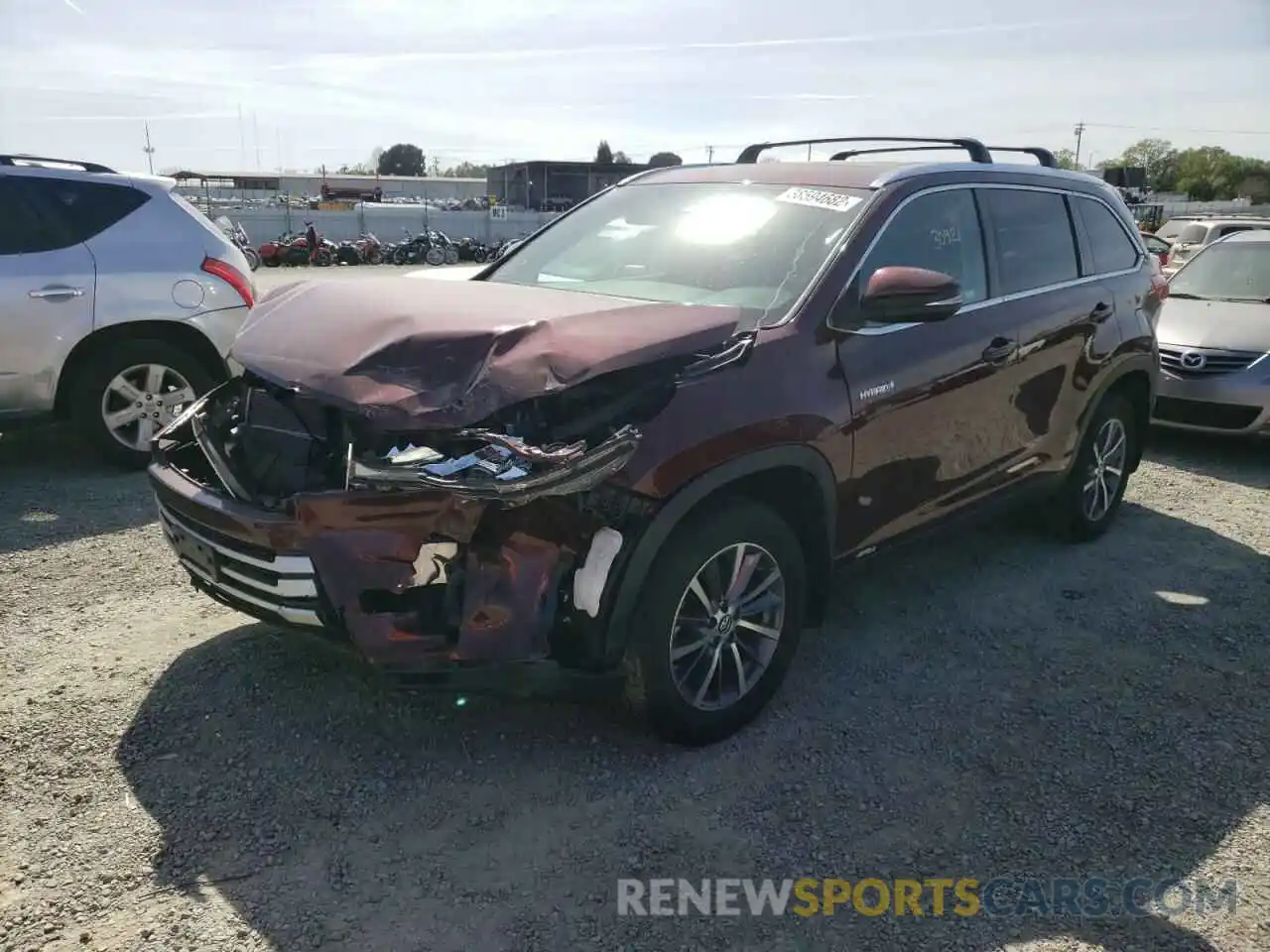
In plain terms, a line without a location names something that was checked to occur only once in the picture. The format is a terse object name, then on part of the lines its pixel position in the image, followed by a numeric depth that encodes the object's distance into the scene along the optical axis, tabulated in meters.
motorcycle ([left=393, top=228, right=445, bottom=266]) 30.08
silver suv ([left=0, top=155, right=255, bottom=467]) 5.62
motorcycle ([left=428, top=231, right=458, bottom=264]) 30.26
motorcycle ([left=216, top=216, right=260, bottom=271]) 15.71
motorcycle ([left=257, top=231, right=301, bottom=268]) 27.53
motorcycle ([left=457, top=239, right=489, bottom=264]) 31.55
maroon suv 2.68
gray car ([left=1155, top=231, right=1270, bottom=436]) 7.01
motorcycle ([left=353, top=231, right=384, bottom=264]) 29.39
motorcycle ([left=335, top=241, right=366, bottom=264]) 29.05
